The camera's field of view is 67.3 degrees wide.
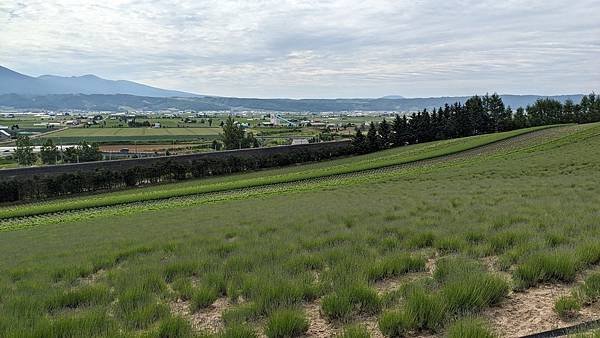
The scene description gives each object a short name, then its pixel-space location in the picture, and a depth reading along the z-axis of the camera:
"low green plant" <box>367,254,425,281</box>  6.74
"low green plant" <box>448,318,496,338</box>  4.21
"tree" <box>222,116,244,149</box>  112.25
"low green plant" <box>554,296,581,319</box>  4.98
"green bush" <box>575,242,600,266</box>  6.59
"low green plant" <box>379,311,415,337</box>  4.70
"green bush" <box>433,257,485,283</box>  6.21
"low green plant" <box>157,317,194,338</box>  4.93
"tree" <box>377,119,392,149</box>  98.12
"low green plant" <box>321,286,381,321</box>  5.33
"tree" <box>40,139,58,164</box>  94.81
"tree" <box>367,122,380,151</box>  93.44
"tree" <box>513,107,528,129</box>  115.38
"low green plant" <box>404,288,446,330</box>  4.77
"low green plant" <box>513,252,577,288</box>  6.04
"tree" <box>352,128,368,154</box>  92.18
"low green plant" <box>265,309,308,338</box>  4.85
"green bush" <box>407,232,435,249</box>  8.78
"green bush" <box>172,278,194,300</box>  6.62
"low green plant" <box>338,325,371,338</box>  4.40
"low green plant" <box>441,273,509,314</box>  5.15
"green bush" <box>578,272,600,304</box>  5.28
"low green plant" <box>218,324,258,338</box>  4.67
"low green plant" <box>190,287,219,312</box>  6.16
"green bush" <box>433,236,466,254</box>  8.21
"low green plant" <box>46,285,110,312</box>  6.49
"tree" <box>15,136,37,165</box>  92.31
